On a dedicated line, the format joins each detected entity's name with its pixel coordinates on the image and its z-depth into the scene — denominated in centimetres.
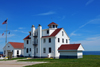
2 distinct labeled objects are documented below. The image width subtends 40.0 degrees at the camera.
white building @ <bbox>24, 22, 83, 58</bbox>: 4103
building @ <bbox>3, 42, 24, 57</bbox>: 5144
